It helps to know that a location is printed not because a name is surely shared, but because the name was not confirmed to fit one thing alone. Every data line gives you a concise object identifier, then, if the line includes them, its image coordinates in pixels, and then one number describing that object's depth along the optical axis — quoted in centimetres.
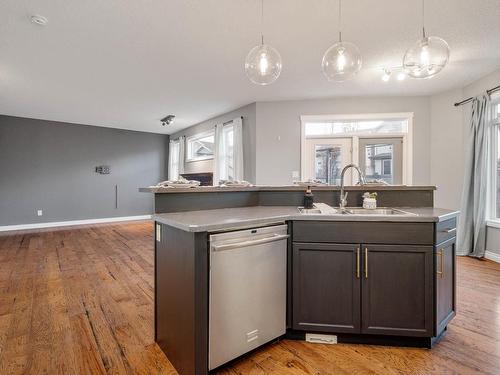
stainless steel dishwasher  151
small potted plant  234
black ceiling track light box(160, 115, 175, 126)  649
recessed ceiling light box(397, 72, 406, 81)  380
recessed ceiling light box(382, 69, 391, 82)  376
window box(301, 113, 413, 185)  502
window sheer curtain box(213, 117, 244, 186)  599
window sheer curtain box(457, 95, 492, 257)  404
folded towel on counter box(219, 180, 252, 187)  246
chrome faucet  233
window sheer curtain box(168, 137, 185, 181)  838
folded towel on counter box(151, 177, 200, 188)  208
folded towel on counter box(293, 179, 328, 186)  256
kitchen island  176
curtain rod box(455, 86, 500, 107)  375
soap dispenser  234
